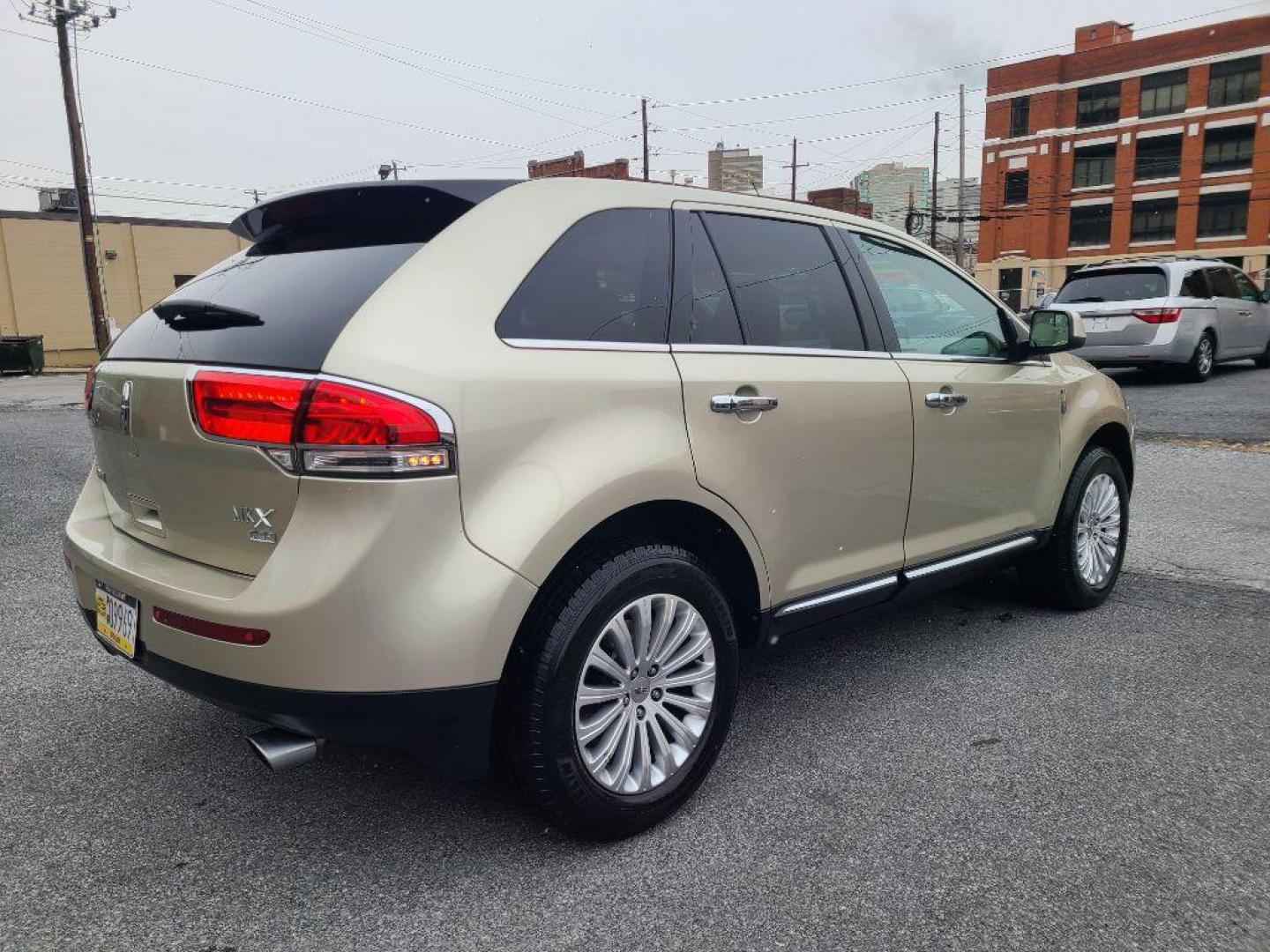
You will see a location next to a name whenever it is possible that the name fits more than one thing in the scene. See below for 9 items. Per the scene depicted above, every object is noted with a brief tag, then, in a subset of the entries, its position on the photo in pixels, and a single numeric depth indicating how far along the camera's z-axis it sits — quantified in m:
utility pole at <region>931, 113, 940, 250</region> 43.25
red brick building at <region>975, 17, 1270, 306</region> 44.72
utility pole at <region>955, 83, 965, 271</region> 43.22
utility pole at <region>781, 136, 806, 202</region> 54.75
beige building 36.53
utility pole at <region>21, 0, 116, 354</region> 21.11
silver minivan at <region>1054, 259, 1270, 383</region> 12.21
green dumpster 25.39
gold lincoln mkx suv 2.05
